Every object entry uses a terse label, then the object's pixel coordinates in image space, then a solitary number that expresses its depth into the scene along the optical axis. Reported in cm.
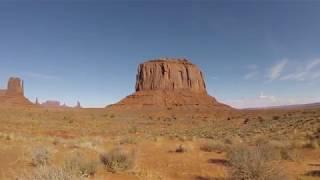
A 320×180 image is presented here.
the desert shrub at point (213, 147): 1620
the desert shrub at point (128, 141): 1986
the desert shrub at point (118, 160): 1038
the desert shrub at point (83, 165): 898
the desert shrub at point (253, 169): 801
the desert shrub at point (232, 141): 1825
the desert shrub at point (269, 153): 1150
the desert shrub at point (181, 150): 1573
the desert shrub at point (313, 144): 1568
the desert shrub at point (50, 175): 588
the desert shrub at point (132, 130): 3322
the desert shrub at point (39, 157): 1134
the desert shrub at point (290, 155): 1270
